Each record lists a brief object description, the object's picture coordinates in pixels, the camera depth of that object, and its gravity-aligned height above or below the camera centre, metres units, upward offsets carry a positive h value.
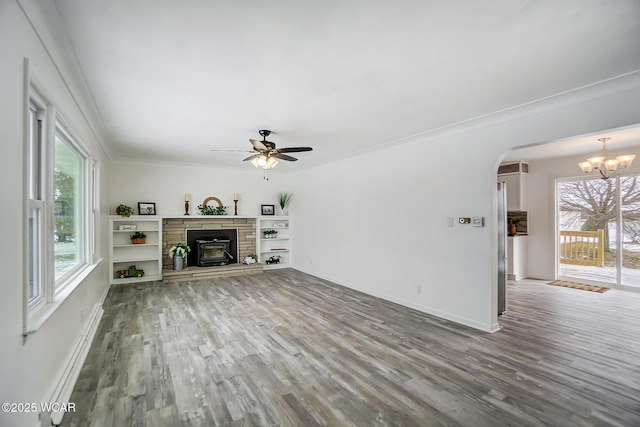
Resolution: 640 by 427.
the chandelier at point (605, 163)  4.81 +0.86
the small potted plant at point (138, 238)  6.24 -0.47
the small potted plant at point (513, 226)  6.73 -0.28
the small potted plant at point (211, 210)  7.08 +0.13
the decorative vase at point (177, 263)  6.48 -1.05
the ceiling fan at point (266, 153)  3.91 +0.87
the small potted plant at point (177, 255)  6.48 -0.88
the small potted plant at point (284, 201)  8.05 +0.38
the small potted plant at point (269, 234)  7.93 -0.51
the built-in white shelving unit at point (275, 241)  7.79 -0.72
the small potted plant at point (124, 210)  6.01 +0.12
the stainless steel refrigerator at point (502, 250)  4.10 -0.51
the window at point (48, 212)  1.92 +0.03
